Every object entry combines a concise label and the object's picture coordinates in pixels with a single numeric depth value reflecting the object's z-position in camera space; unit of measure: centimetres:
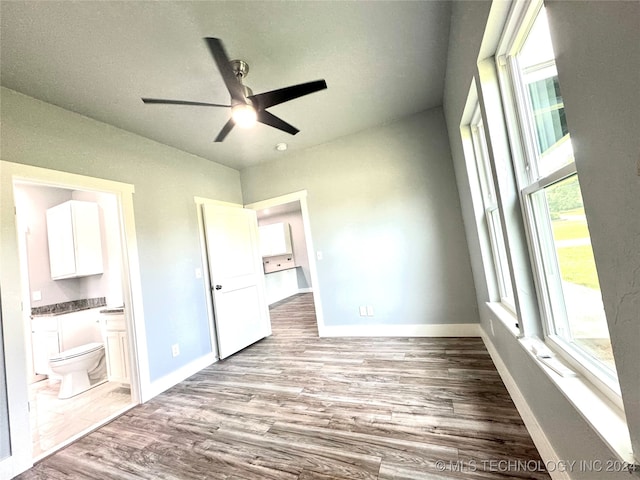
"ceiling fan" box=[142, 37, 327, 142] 156
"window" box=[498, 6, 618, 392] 94
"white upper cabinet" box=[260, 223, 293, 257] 741
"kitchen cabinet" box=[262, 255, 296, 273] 748
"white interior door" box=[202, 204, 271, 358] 327
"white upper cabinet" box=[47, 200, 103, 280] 319
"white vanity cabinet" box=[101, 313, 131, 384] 272
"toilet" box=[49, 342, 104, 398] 259
